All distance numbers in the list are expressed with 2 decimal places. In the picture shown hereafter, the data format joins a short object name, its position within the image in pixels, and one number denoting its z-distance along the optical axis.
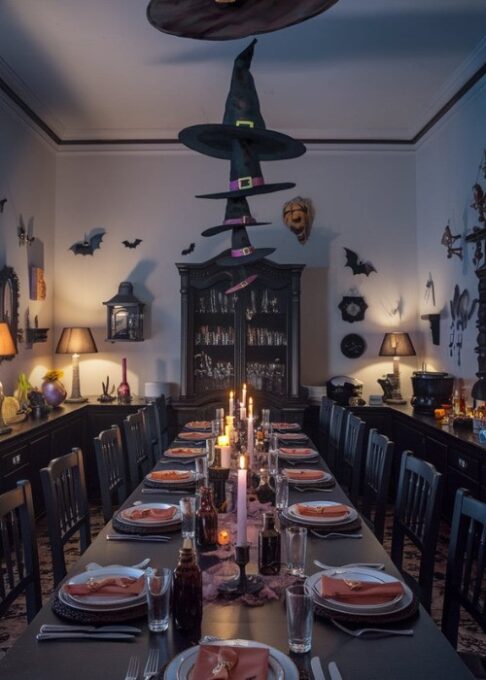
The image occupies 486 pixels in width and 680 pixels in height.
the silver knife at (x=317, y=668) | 1.15
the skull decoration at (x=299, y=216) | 5.56
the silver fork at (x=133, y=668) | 1.16
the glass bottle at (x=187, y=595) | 1.33
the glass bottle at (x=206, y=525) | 1.86
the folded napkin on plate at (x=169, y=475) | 2.68
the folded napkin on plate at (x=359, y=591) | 1.44
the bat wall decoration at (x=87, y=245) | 5.66
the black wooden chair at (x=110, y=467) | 2.66
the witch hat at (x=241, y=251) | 3.18
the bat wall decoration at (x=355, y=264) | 5.65
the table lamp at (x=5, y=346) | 3.74
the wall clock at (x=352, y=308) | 5.64
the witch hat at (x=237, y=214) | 3.16
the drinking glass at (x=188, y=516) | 1.80
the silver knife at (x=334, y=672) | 1.15
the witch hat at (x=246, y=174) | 2.97
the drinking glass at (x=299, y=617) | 1.23
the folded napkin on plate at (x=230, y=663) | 1.12
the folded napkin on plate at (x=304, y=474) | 2.70
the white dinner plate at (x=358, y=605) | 1.40
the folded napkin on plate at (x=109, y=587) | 1.47
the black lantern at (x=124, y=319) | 5.43
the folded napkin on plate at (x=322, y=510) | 2.11
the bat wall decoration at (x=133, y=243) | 5.67
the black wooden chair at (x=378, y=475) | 2.61
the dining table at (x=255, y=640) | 1.18
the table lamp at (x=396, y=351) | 5.23
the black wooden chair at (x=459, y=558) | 1.74
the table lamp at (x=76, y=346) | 5.20
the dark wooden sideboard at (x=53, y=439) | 3.66
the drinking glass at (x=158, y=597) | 1.29
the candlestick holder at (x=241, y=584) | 1.53
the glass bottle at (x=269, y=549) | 1.63
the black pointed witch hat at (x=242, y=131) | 2.89
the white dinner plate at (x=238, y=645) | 1.14
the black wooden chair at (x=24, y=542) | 1.74
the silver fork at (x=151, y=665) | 1.17
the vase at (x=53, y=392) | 4.80
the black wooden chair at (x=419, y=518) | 2.03
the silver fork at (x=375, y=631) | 1.33
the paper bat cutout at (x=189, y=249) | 5.68
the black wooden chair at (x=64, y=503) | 2.07
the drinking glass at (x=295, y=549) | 1.59
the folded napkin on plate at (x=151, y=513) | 2.10
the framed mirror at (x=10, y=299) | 4.45
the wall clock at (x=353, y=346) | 5.62
